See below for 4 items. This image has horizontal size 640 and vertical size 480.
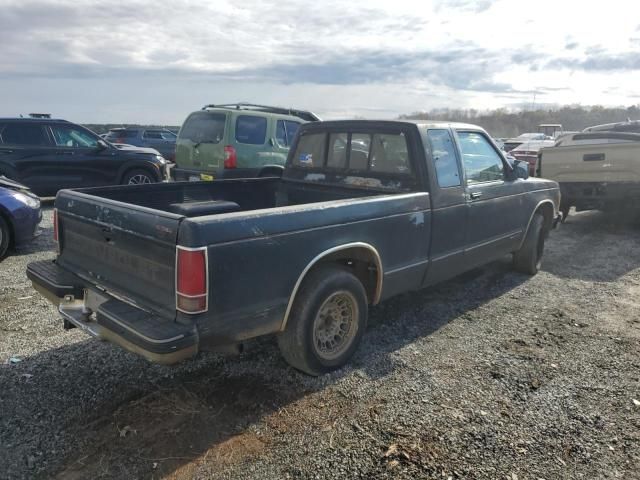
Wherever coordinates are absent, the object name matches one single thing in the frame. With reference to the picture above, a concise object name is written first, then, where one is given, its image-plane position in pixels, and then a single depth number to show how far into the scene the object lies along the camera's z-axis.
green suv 9.11
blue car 6.22
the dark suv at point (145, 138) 20.54
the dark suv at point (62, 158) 9.30
